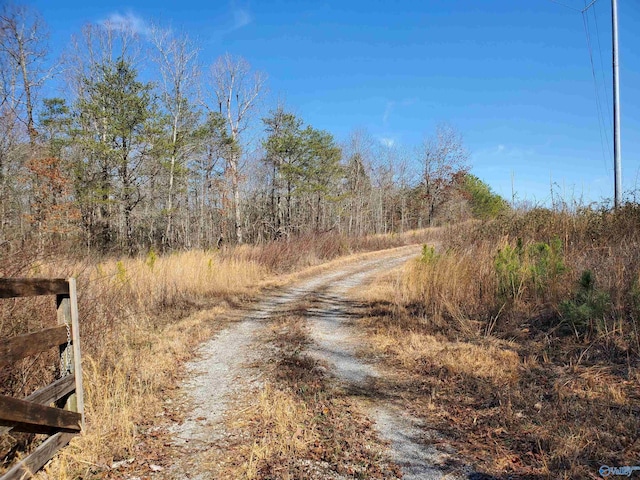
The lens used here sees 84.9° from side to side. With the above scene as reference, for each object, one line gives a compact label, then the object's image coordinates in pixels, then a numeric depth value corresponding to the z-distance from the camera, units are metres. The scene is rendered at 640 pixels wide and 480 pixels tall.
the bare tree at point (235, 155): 22.06
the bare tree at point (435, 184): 37.09
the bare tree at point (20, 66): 18.38
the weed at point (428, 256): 8.50
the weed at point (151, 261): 10.28
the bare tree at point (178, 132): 20.87
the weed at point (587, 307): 4.54
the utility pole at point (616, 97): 8.73
